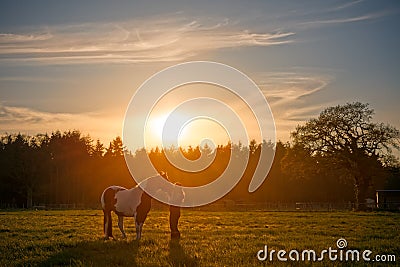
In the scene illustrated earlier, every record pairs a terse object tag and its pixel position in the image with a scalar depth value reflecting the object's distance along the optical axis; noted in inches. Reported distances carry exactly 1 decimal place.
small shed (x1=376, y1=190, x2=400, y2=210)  2662.4
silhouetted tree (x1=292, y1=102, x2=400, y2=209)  2221.9
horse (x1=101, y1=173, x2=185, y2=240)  640.4
